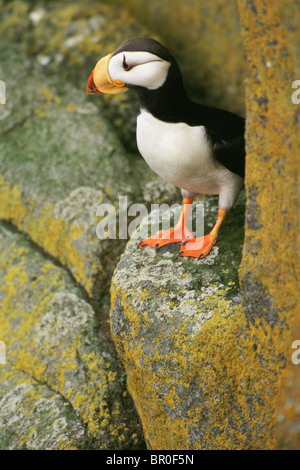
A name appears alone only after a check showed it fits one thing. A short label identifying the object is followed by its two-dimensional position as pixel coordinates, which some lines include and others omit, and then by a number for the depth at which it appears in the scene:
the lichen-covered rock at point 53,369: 6.22
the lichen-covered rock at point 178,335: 4.91
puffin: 5.32
